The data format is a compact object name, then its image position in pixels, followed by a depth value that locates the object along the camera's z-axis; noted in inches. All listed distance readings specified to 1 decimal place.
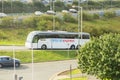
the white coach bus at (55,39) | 1925.4
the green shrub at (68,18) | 2737.9
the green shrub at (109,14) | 3092.8
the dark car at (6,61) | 1494.8
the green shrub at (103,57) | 991.6
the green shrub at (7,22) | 2421.5
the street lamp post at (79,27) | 2014.0
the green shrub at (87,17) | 2897.9
